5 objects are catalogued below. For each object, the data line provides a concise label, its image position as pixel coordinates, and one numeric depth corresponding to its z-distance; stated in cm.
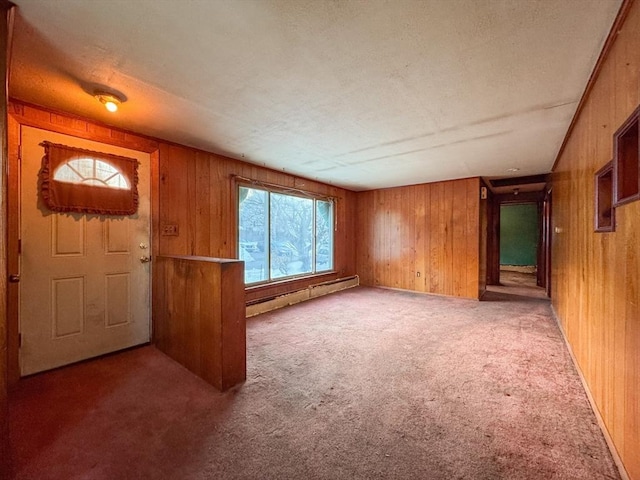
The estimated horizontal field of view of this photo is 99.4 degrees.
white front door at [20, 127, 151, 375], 224
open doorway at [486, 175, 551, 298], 511
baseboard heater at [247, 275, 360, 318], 398
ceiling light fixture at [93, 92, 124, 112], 208
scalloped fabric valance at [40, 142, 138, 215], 232
